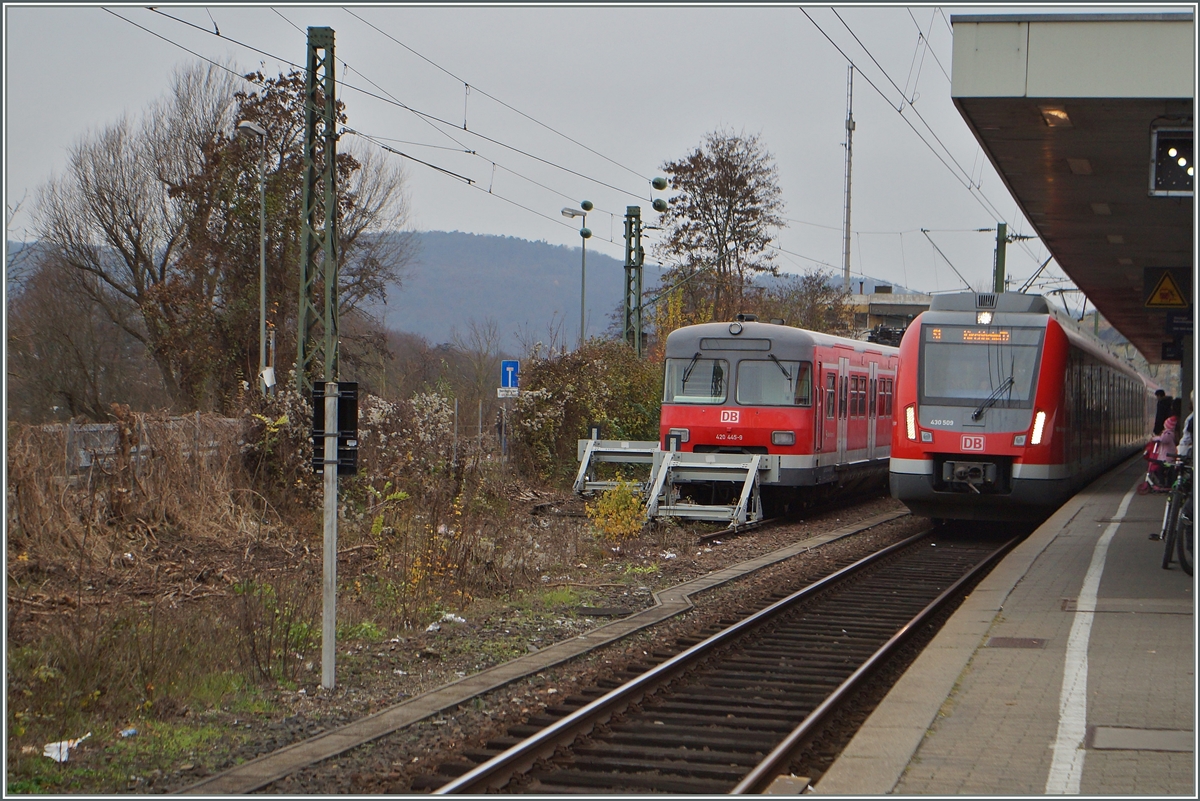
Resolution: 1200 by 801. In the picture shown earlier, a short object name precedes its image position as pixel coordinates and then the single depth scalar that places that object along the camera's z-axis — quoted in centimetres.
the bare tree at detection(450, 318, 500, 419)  4806
